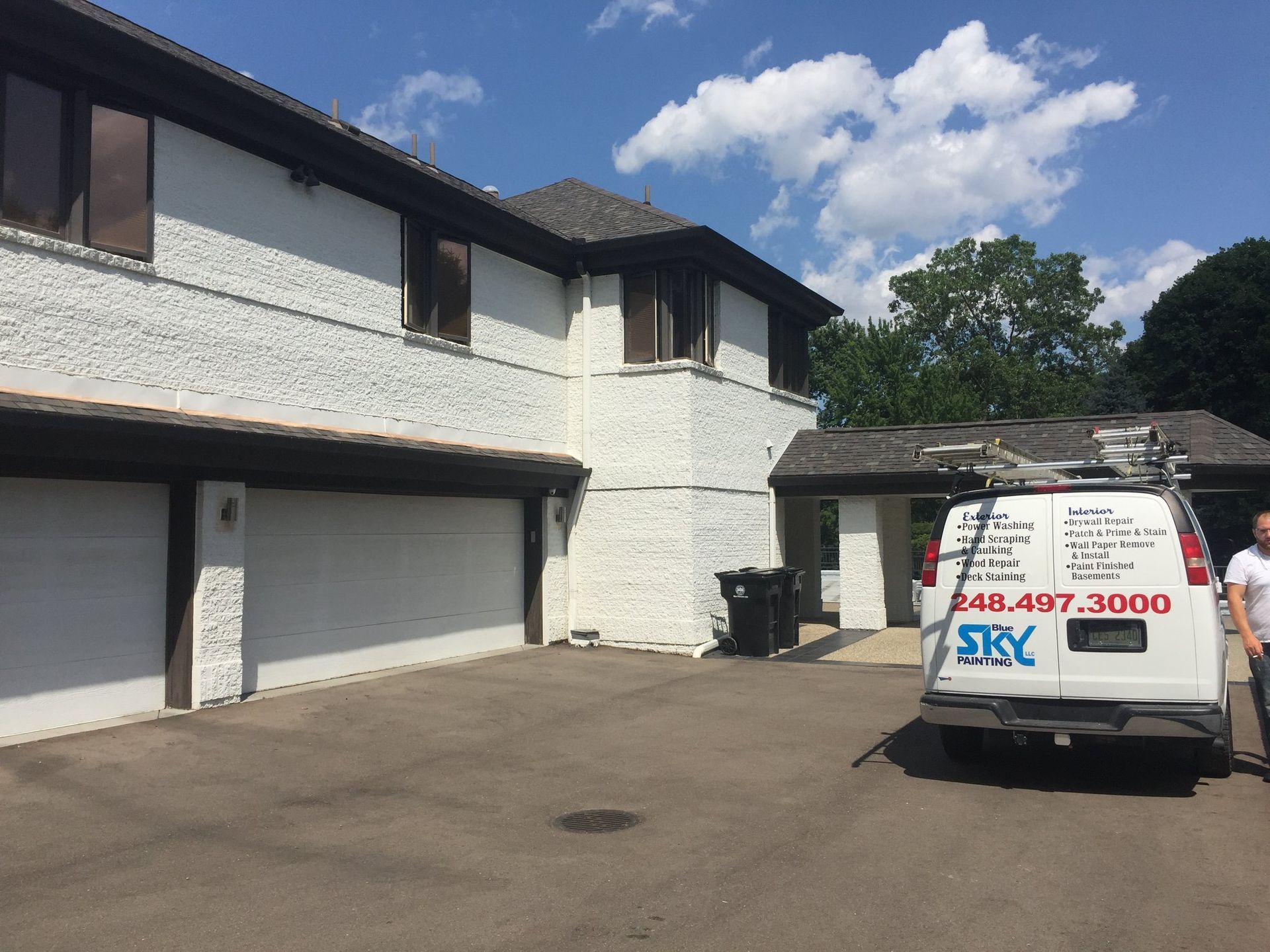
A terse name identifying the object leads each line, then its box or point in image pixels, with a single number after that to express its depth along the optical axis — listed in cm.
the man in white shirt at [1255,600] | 732
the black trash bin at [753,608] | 1482
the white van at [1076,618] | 663
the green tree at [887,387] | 3866
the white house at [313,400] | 889
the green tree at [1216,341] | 3578
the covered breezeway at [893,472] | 1546
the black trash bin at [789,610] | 1564
